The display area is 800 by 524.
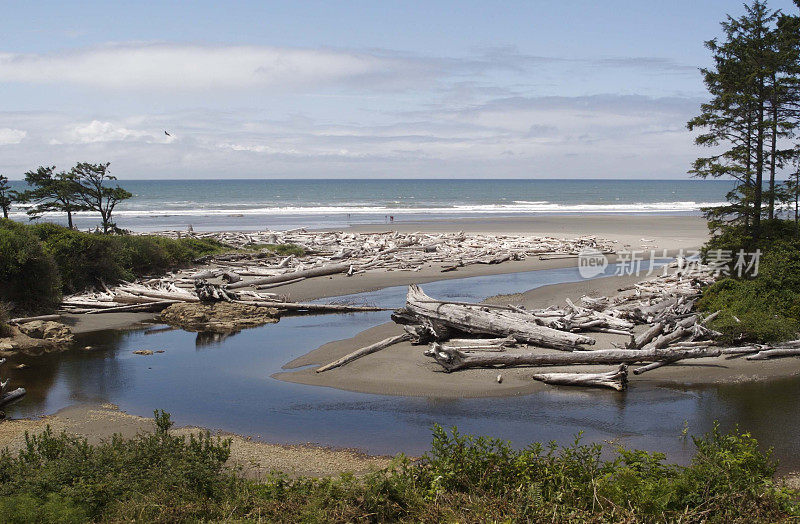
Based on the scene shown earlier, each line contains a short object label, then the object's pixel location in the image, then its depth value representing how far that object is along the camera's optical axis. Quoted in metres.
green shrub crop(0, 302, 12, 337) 16.94
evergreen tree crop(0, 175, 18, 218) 32.78
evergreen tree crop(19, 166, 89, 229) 31.84
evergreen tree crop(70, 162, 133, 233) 31.64
